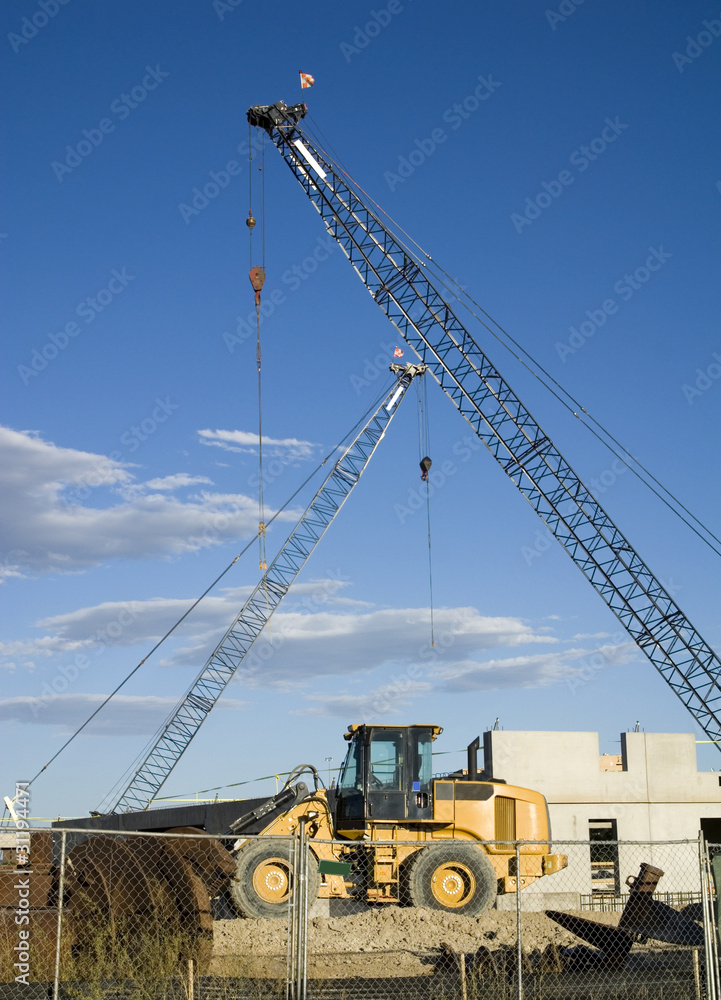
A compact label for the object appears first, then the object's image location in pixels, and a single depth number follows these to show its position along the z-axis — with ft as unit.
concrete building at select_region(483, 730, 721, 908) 98.37
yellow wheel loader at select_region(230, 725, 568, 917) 58.29
